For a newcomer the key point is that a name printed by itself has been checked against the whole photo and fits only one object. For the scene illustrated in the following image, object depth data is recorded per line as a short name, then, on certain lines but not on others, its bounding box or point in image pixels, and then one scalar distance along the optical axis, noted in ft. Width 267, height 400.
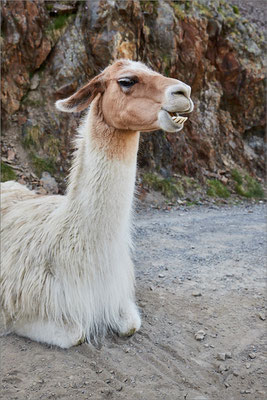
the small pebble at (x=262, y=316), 9.81
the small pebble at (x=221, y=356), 8.09
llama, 7.73
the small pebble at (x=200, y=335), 8.85
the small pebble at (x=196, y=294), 11.10
